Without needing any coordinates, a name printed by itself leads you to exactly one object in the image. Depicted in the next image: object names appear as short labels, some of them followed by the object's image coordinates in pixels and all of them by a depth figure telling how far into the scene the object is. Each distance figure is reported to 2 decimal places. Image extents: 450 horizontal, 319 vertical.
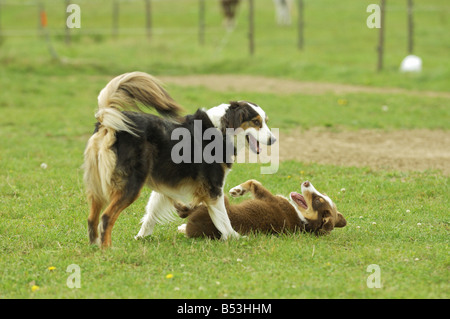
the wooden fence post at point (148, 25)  22.43
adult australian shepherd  5.49
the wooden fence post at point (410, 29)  18.55
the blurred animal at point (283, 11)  28.83
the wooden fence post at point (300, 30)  21.89
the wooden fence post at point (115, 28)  25.76
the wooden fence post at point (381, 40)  17.27
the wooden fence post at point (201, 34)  23.99
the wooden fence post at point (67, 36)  21.12
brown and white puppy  6.29
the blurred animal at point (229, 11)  27.95
